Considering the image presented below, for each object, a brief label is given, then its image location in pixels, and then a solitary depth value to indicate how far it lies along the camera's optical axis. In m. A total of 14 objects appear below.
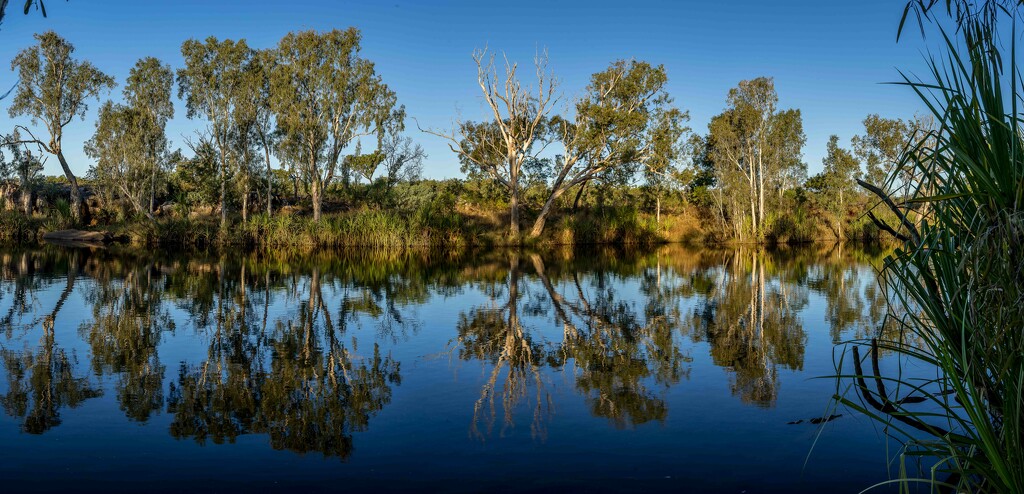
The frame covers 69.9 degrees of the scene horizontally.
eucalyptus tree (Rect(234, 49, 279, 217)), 37.28
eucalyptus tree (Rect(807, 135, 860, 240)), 49.19
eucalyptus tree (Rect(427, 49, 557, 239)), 37.00
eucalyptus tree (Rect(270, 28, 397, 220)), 37.28
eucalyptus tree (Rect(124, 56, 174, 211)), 38.38
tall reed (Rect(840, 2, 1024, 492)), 2.80
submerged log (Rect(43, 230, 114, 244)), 36.28
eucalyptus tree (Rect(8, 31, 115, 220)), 38.91
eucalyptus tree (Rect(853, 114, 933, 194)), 47.41
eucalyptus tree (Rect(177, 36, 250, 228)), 36.59
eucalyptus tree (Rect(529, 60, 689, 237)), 37.03
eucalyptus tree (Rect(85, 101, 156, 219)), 39.47
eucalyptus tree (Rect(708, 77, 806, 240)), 43.00
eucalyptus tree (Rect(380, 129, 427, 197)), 45.38
